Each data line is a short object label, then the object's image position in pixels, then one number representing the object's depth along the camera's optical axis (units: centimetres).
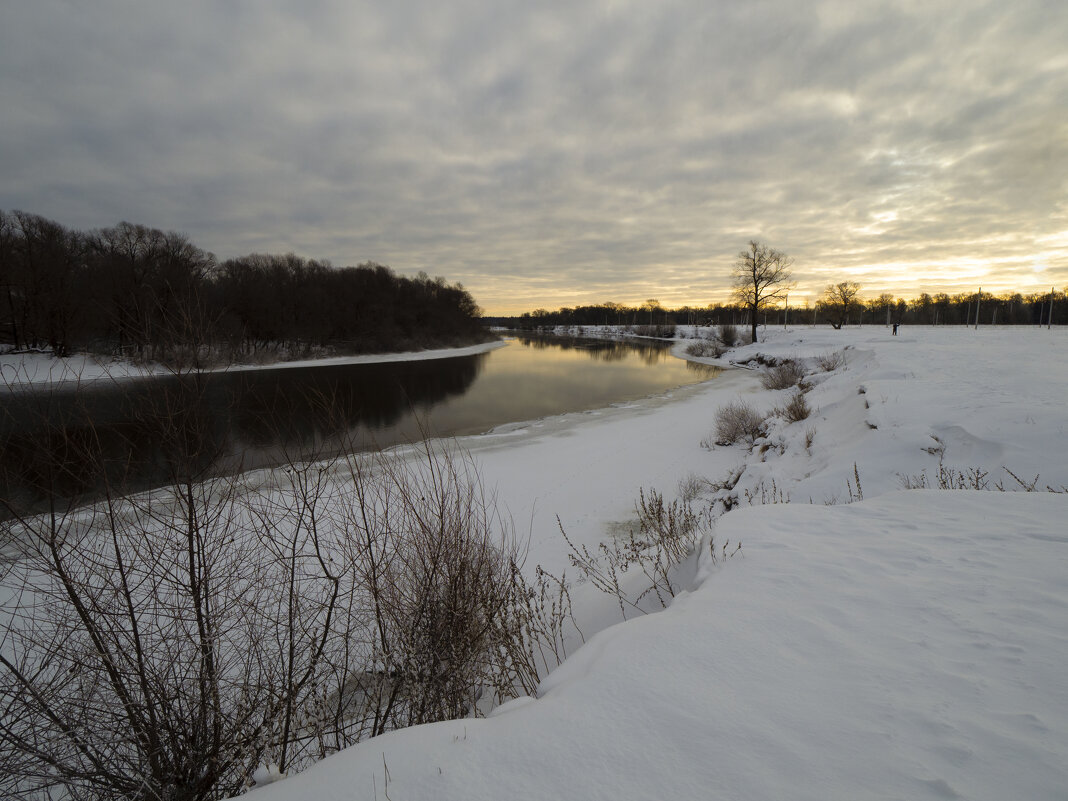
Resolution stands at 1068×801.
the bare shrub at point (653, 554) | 488
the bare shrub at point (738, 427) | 1472
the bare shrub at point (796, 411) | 1395
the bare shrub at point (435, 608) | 381
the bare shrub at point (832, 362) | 2309
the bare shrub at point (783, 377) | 2526
